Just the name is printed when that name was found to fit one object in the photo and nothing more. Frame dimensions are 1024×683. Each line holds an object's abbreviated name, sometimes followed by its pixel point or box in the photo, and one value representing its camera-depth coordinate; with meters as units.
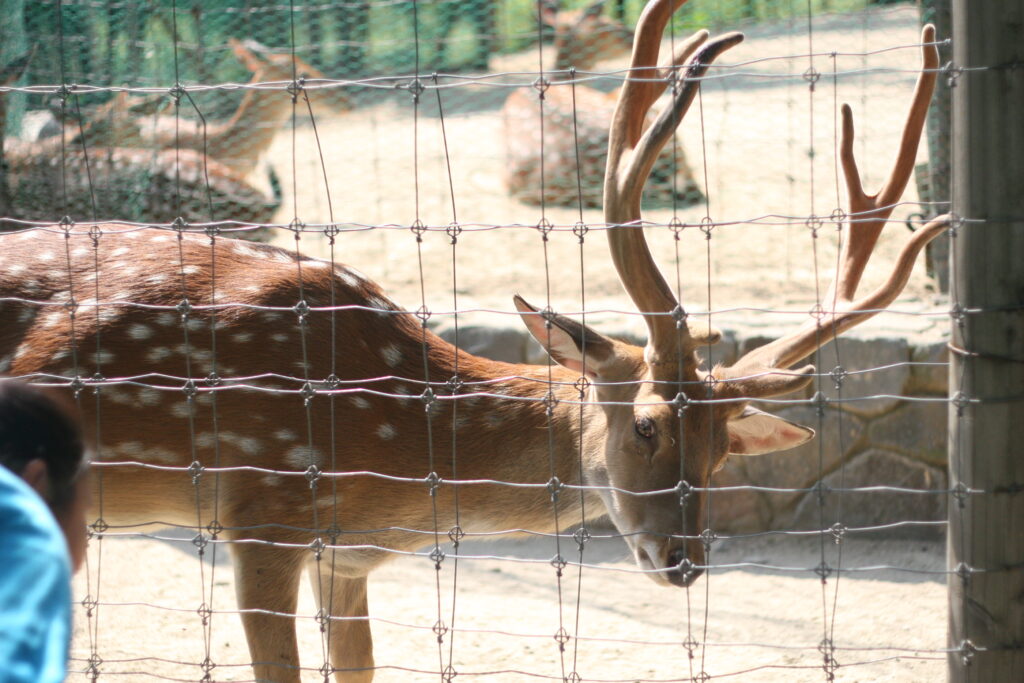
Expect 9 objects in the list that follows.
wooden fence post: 5.11
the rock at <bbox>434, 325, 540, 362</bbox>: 11.26
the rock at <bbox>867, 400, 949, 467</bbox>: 10.59
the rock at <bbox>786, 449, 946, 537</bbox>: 10.68
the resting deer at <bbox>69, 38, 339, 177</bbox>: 14.58
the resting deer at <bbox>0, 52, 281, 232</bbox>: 13.11
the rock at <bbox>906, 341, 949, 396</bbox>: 10.38
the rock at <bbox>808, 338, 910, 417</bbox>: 10.45
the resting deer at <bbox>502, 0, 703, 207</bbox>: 16.02
